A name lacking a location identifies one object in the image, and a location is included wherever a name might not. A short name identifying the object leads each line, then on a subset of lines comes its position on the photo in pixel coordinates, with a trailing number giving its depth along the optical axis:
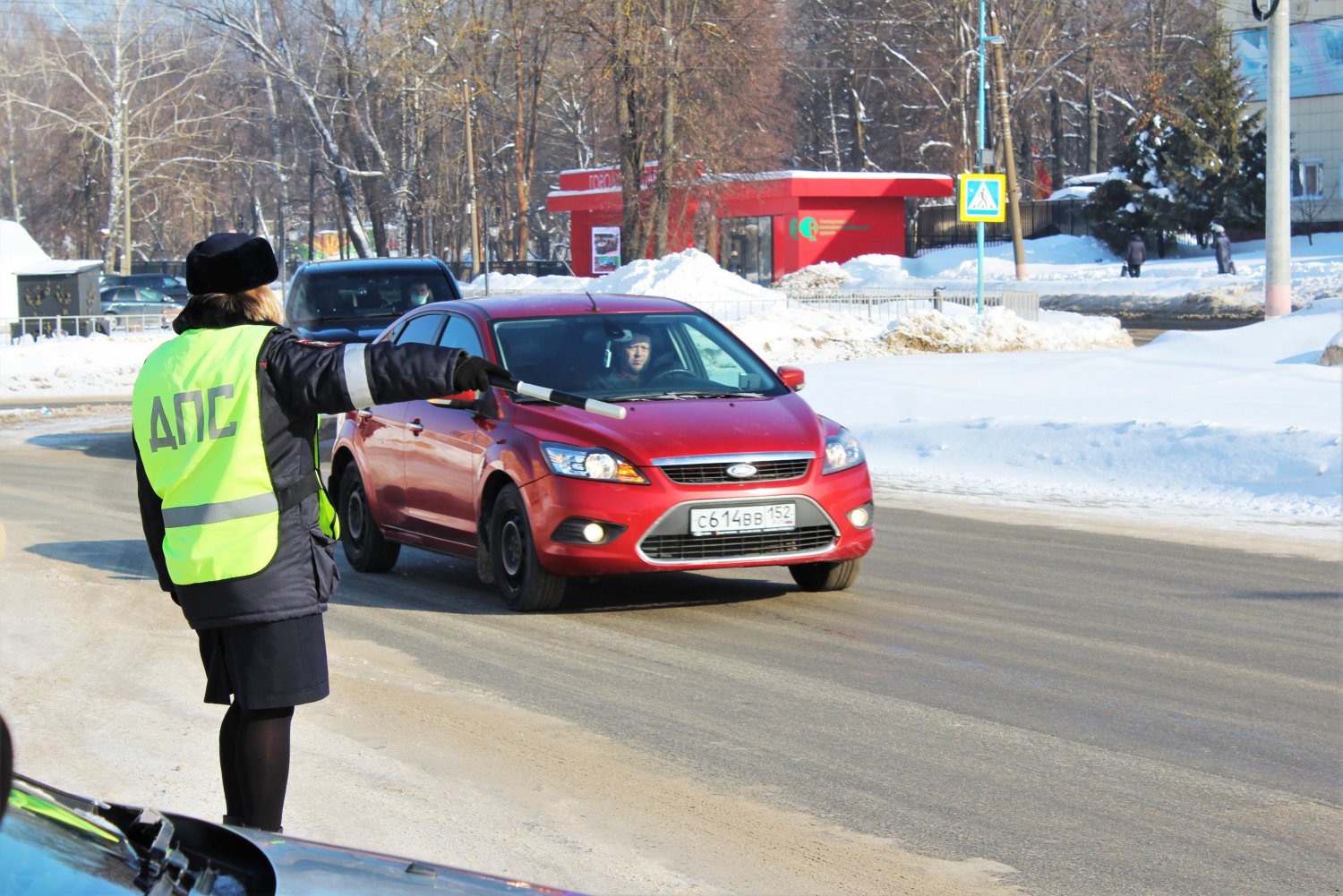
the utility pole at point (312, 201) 70.00
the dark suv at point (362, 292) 16.27
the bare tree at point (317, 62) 59.44
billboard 64.56
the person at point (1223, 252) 48.31
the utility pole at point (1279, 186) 25.98
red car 8.28
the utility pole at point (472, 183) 56.81
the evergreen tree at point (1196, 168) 57.34
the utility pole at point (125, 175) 63.78
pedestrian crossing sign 30.36
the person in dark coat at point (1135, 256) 51.09
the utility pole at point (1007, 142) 47.19
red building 58.03
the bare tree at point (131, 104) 62.72
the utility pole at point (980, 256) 31.88
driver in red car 9.12
